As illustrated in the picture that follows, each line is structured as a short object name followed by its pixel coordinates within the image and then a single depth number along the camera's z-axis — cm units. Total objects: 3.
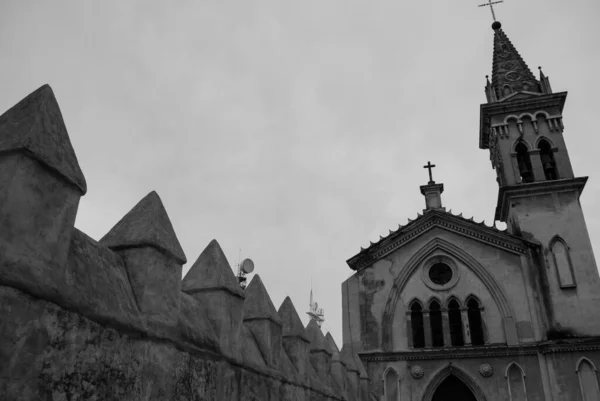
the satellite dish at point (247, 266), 2330
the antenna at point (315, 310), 6002
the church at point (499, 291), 1784
